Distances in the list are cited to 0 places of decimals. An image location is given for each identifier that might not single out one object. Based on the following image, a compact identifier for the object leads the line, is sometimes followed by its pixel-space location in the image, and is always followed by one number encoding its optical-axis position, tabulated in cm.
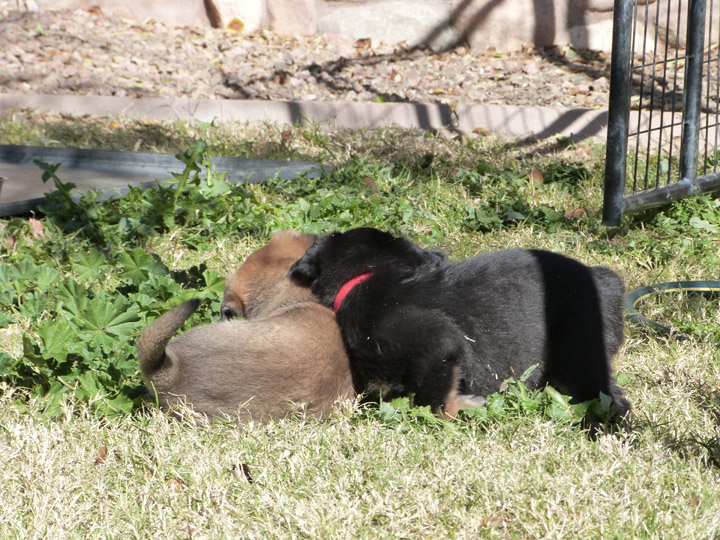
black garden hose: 741
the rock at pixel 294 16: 1994
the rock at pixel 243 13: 2014
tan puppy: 543
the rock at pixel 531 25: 1781
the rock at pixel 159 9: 2052
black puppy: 555
